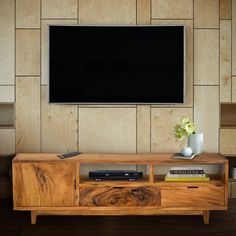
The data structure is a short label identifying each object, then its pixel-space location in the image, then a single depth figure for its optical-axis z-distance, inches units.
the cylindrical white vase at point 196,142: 168.2
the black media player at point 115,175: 162.2
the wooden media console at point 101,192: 157.8
